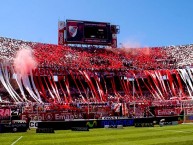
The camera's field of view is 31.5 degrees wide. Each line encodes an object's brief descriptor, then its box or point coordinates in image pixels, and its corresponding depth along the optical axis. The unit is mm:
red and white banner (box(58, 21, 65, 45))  87925
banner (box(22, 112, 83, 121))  39875
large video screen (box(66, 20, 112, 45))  85625
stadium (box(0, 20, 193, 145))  47375
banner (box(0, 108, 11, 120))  38312
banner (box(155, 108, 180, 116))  48531
